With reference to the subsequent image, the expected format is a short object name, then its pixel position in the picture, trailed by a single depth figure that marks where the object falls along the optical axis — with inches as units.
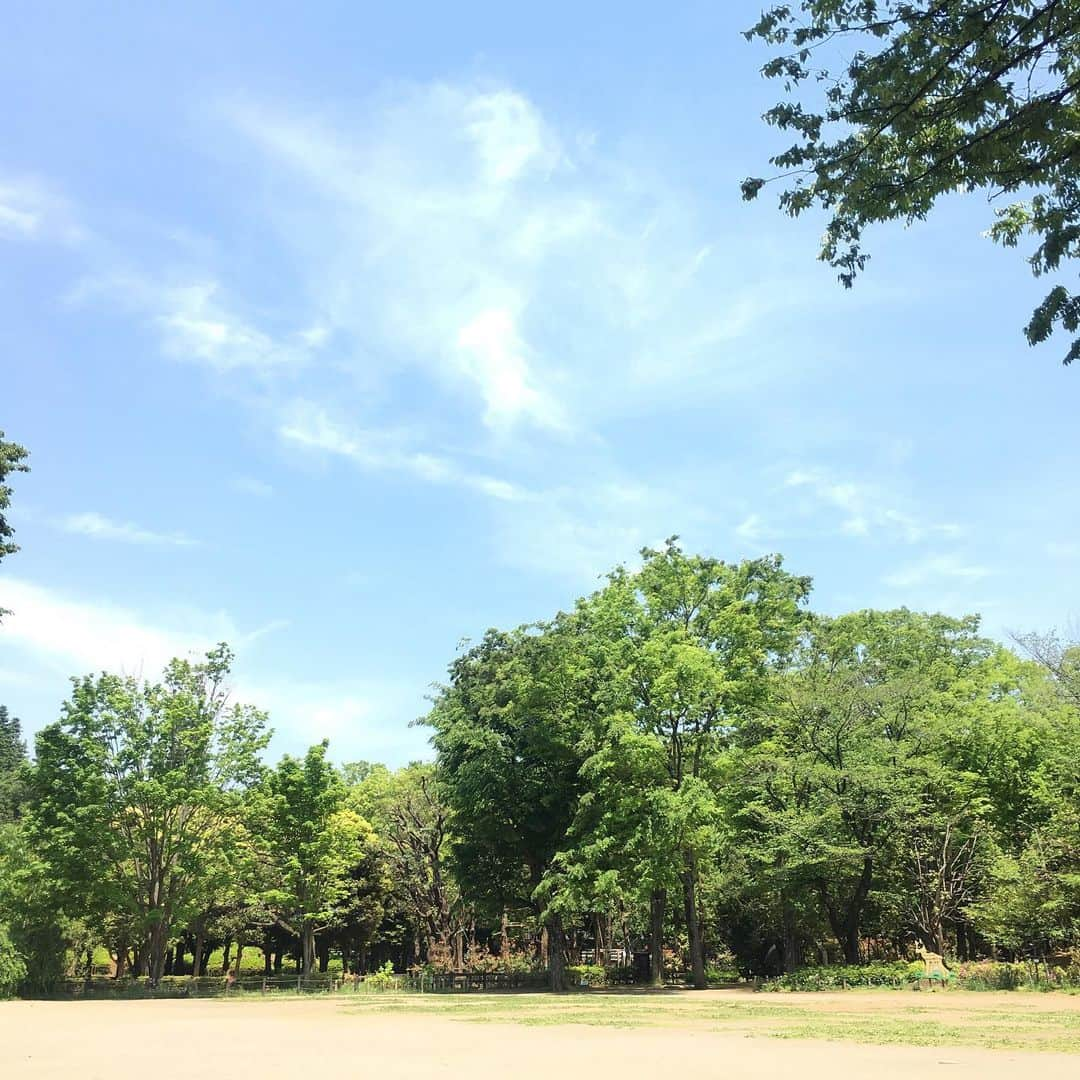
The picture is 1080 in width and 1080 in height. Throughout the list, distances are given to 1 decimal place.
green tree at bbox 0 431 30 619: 840.9
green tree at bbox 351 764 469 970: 2108.8
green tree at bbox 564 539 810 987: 1359.5
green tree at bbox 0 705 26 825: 2982.3
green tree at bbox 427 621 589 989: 1512.1
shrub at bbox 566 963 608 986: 1696.6
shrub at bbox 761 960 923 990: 1224.8
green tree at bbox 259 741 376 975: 1743.4
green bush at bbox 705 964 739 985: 1674.6
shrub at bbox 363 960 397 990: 1605.6
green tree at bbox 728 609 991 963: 1336.1
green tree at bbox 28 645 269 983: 1610.5
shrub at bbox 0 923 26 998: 1390.3
